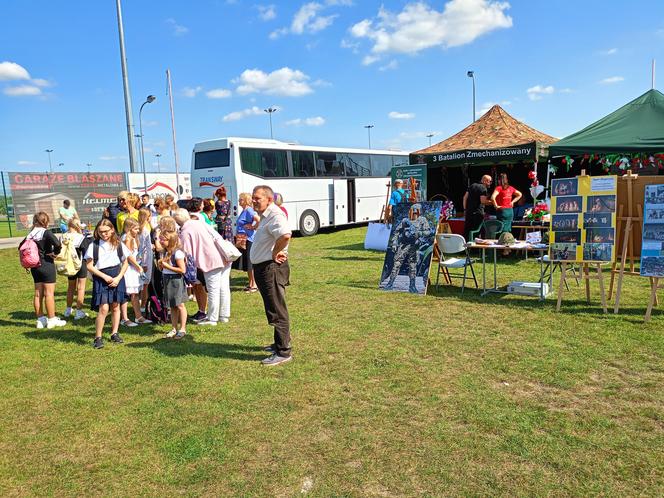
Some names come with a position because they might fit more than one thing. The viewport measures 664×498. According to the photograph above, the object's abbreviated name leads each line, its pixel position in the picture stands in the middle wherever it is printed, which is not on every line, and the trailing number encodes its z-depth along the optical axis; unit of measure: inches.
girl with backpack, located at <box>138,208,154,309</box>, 242.1
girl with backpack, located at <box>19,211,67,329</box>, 230.7
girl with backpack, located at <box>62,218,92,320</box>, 260.1
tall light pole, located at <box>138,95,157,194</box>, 857.3
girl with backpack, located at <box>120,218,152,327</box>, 222.2
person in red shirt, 392.2
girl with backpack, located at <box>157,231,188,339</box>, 210.2
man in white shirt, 178.2
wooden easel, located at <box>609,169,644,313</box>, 233.3
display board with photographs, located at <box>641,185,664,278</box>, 219.2
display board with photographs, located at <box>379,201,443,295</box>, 297.3
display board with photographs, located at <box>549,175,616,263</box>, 238.4
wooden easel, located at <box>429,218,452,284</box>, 301.6
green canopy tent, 335.3
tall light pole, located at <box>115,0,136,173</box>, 715.4
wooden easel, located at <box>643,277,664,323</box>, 217.2
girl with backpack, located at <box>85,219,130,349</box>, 209.5
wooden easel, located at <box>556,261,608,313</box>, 237.3
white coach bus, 603.2
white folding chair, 290.2
